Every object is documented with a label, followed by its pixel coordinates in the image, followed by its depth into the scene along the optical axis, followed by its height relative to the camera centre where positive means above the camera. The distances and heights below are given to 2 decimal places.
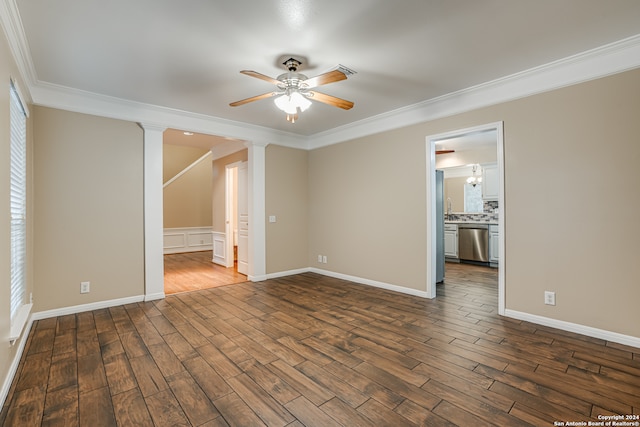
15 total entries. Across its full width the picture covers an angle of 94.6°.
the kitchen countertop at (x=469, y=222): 6.52 -0.30
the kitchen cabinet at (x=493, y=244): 6.39 -0.75
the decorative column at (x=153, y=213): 4.08 -0.03
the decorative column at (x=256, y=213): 5.20 -0.04
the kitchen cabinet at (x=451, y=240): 7.06 -0.75
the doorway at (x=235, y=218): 5.72 -0.16
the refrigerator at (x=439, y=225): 4.77 -0.25
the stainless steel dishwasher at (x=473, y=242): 6.57 -0.74
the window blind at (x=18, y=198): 2.46 +0.12
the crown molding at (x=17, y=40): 2.05 +1.40
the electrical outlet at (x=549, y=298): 3.06 -0.93
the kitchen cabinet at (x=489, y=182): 6.89 +0.65
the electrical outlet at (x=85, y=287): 3.63 -0.94
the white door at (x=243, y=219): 5.67 -0.16
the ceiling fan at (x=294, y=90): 2.72 +1.17
